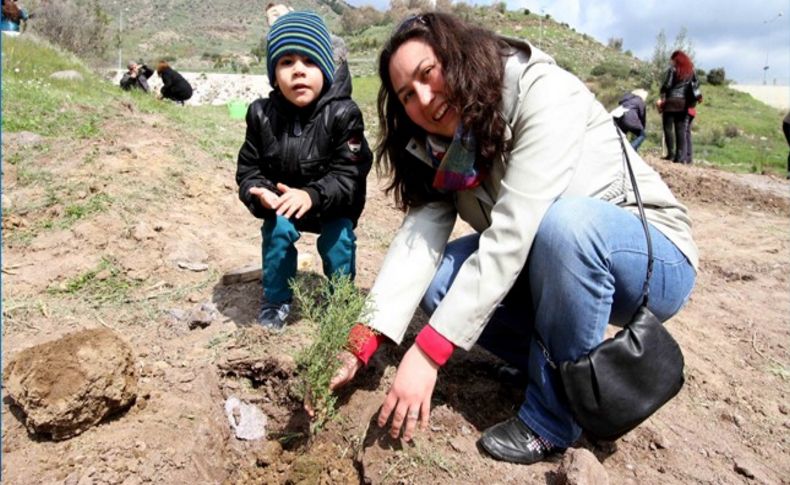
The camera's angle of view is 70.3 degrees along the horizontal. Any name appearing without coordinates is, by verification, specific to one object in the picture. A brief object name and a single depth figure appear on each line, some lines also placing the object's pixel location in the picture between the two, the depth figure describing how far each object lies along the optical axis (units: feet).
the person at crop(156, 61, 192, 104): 36.22
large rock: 5.33
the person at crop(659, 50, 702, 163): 27.50
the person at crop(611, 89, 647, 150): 29.99
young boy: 7.20
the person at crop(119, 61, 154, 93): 39.50
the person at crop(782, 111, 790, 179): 20.20
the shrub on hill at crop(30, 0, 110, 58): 62.34
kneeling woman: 5.30
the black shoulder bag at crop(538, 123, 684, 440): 5.22
